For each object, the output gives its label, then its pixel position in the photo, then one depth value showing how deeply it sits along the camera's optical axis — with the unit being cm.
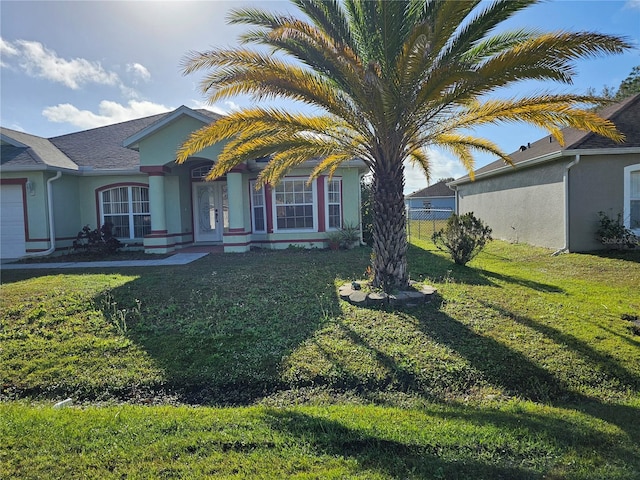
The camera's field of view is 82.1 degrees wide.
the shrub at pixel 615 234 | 1134
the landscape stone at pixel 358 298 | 659
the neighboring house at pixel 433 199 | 4419
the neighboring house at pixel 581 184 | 1180
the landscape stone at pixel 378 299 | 648
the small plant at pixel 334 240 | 1332
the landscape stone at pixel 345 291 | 687
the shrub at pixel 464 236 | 973
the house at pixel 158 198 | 1280
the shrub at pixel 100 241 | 1325
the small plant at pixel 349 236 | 1352
